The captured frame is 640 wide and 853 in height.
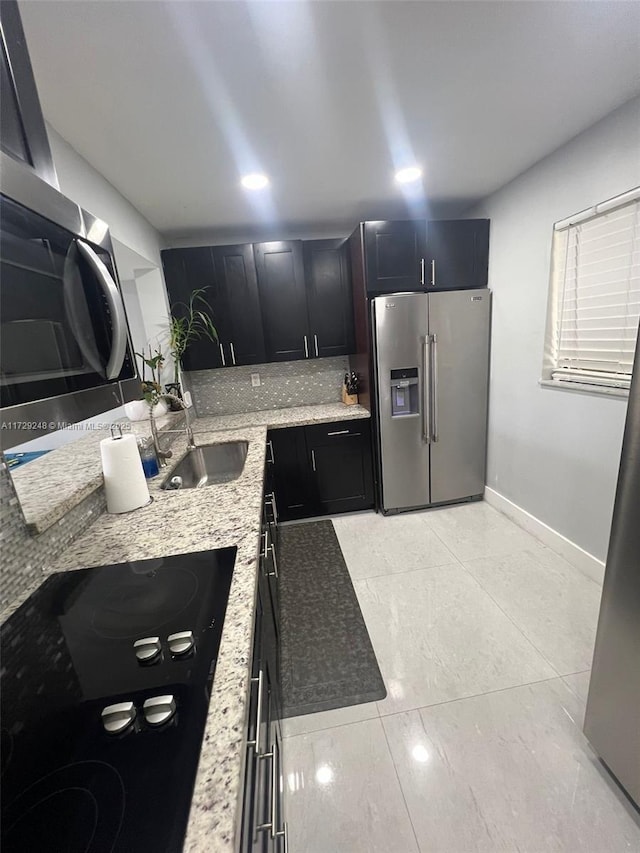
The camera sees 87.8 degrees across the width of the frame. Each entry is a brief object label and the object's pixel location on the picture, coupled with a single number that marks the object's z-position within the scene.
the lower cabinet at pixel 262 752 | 0.56
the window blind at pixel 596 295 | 1.66
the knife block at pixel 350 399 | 3.02
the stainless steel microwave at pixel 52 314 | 0.50
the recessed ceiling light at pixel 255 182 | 1.92
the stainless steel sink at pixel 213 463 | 2.03
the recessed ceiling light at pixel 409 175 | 2.00
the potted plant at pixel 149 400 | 2.00
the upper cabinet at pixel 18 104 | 0.56
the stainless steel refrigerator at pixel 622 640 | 0.94
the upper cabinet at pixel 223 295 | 2.63
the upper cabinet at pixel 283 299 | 2.68
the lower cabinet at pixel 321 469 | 2.71
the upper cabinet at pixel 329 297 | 2.74
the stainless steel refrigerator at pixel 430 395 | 2.50
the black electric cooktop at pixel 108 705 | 0.42
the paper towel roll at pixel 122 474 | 1.23
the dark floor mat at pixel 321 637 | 1.46
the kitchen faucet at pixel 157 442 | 1.67
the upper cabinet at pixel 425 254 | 2.45
